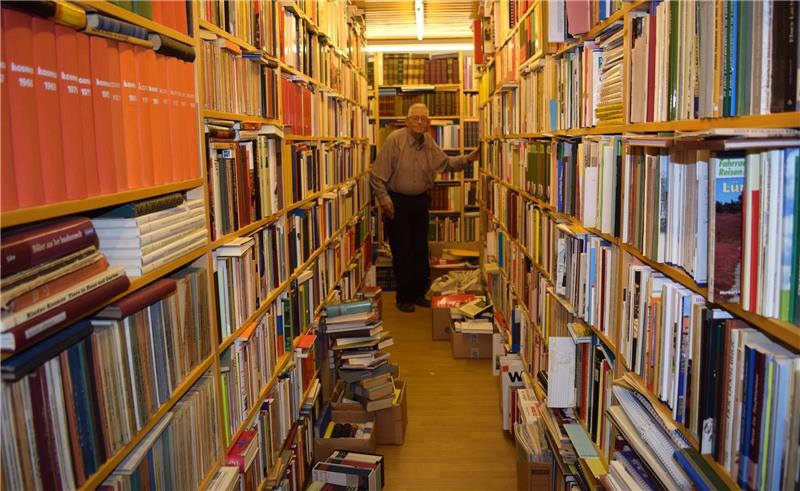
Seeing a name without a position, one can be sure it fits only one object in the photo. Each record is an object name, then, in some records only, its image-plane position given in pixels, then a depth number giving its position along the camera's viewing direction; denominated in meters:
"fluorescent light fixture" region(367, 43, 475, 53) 7.49
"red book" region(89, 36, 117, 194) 1.12
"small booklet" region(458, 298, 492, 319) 4.64
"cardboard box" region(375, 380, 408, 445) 3.37
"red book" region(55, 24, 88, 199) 1.02
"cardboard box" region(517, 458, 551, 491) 2.59
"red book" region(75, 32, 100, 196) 1.08
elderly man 5.59
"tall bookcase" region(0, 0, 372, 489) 1.10
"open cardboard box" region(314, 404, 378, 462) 3.02
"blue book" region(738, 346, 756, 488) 1.00
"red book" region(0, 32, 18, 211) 0.87
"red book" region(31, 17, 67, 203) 0.96
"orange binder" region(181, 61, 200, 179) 1.55
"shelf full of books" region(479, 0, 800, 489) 0.95
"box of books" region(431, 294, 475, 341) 5.02
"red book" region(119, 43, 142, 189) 1.23
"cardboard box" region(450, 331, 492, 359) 4.60
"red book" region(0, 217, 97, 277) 0.87
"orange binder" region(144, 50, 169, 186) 1.34
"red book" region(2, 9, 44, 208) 0.89
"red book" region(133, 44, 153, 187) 1.29
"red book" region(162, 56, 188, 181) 1.44
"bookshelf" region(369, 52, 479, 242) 6.96
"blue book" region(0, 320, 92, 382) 0.88
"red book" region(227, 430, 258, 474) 1.85
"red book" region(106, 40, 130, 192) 1.18
